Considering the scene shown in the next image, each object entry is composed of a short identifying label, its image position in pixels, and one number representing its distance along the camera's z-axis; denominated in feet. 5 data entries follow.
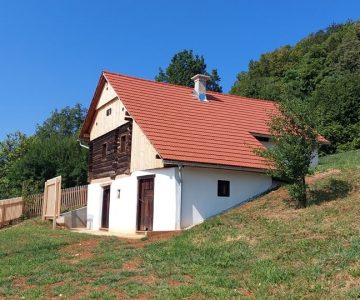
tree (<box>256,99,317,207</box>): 48.52
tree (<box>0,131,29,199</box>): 179.52
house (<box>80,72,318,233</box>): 58.71
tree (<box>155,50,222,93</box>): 196.34
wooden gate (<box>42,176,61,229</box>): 72.79
